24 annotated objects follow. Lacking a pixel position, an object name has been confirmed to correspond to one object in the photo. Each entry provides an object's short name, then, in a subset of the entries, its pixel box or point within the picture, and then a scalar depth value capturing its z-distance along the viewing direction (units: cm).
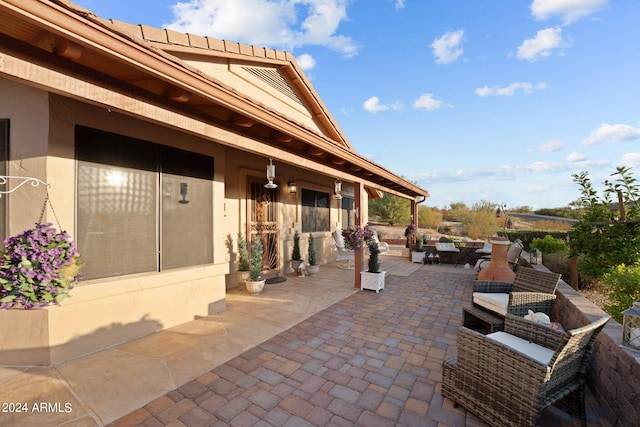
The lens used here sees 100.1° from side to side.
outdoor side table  324
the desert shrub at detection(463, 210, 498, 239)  1750
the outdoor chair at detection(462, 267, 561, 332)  310
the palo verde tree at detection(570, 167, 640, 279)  378
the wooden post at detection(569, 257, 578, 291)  498
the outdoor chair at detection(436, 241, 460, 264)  959
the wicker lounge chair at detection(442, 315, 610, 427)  186
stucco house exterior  189
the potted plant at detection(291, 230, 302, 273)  760
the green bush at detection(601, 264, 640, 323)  303
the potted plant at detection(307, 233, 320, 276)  761
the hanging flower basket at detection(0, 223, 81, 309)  259
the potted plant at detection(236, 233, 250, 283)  593
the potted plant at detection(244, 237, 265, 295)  552
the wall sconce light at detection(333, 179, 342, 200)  677
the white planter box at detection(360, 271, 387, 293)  591
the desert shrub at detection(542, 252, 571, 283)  596
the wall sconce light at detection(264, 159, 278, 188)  429
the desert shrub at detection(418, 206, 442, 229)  2350
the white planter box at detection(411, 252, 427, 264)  984
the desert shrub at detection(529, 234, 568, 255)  721
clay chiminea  447
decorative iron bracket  281
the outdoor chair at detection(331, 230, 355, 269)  845
